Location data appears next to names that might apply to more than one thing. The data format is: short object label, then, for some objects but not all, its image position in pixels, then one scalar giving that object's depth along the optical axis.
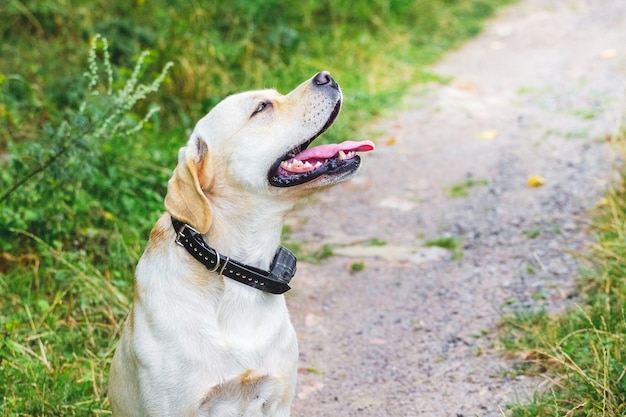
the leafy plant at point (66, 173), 4.76
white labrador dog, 3.14
